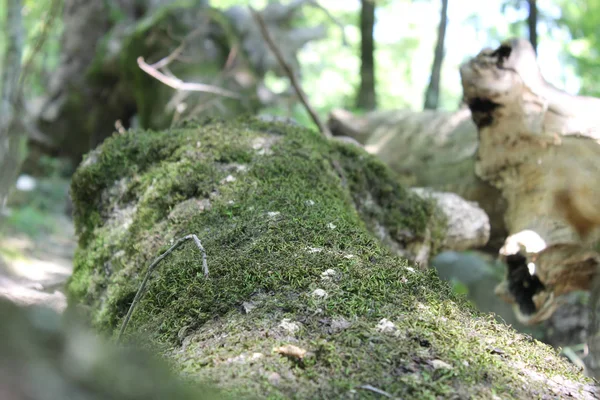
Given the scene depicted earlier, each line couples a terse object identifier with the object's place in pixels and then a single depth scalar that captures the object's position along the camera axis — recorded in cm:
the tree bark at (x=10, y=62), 477
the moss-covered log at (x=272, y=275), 151
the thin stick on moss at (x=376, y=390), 136
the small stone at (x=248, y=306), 182
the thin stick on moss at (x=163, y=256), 179
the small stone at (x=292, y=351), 152
